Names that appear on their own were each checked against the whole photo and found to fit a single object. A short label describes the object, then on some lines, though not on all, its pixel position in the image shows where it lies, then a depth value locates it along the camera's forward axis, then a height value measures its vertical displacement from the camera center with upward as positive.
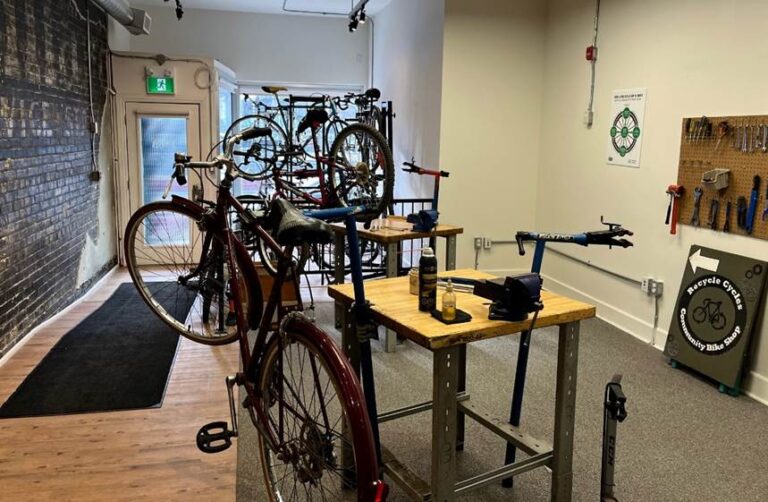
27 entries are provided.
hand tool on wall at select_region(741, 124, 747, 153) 3.30 +0.14
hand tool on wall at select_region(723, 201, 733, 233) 3.45 -0.30
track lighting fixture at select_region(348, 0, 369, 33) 6.07 +1.40
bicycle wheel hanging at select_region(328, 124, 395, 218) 4.32 -0.12
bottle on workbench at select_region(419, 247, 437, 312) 1.89 -0.40
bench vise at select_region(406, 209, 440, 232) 3.52 -0.37
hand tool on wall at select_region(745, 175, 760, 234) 3.25 -0.20
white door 6.12 -0.01
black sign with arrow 3.24 -0.84
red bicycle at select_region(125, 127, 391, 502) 1.58 -0.66
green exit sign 6.05 +0.64
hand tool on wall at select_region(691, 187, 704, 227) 3.64 -0.25
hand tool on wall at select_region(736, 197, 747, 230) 3.34 -0.27
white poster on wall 4.16 +0.23
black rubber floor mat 3.01 -1.24
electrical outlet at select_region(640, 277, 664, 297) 3.98 -0.82
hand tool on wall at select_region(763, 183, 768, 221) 3.20 -0.21
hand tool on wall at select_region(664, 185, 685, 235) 3.78 -0.25
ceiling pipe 5.03 +1.20
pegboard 3.23 +0.01
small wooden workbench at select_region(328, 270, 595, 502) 1.72 -0.66
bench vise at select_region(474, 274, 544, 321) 1.76 -0.41
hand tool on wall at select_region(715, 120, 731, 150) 3.41 +0.18
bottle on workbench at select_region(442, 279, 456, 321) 1.79 -0.44
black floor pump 1.70 -0.77
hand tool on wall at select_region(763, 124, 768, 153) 3.16 +0.14
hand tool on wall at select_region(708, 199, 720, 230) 3.53 -0.28
